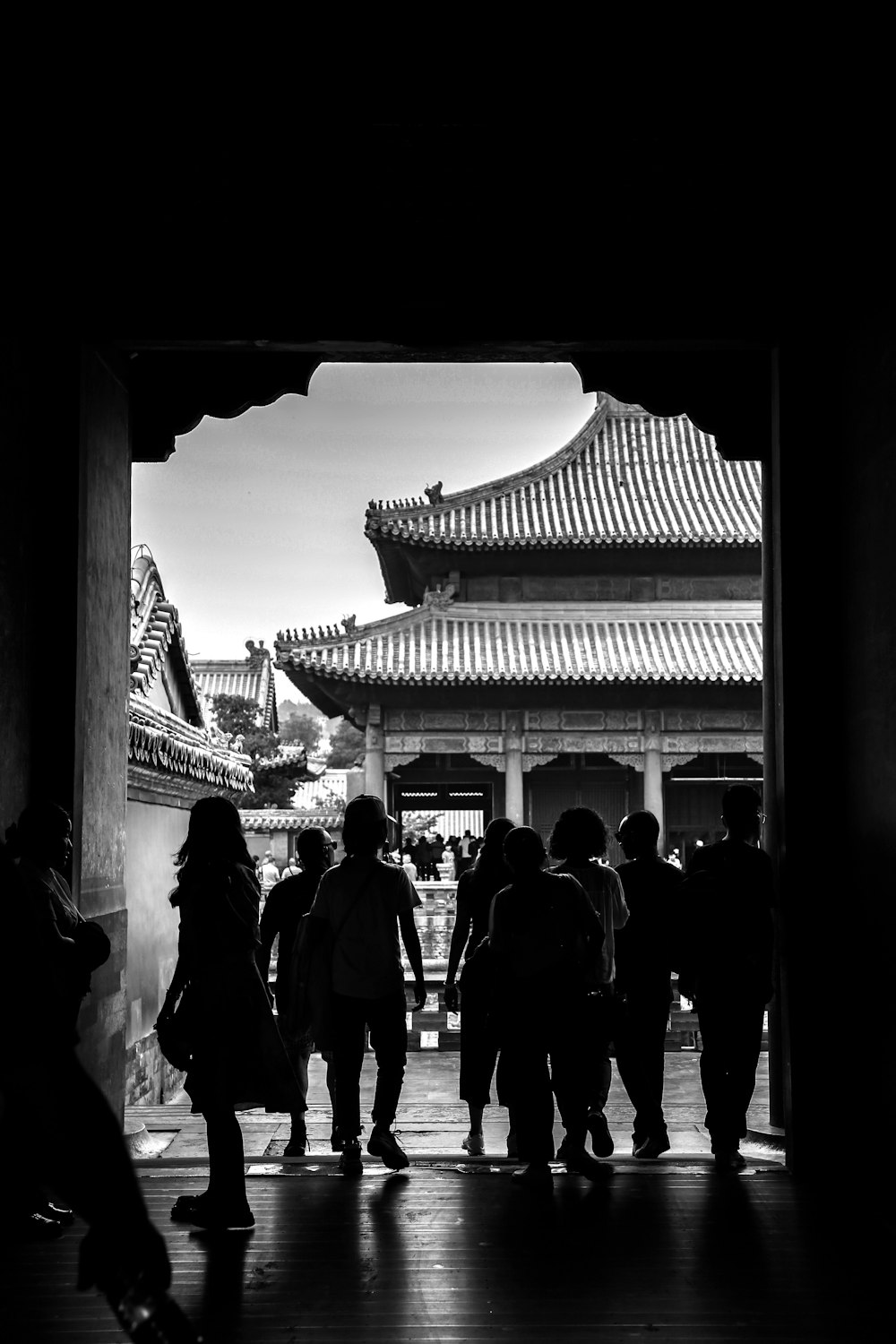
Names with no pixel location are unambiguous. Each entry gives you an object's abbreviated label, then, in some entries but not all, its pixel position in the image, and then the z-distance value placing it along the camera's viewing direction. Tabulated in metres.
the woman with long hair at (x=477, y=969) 5.09
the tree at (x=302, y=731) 70.88
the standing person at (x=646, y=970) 4.96
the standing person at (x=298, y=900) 5.40
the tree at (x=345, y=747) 66.67
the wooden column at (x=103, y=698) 5.00
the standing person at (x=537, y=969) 4.43
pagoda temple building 20.41
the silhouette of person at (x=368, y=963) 4.69
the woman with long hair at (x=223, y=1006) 3.91
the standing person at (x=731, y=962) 4.69
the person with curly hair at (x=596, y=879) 4.88
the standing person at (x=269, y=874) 20.08
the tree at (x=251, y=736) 29.77
